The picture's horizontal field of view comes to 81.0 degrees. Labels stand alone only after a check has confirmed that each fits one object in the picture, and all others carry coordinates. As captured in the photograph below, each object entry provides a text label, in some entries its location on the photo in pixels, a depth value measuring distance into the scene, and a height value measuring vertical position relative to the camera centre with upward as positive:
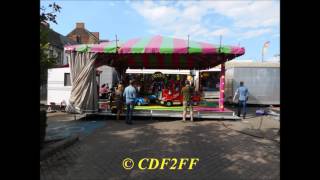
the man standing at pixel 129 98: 7.74 -0.34
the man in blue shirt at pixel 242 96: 9.19 -0.27
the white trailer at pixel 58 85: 11.36 +0.27
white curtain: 8.59 +0.30
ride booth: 8.52 +1.62
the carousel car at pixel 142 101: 11.26 -0.67
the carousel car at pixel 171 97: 10.99 -0.41
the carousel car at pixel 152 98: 12.18 -0.53
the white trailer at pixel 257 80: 13.21 +0.75
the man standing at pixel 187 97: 8.14 -0.30
